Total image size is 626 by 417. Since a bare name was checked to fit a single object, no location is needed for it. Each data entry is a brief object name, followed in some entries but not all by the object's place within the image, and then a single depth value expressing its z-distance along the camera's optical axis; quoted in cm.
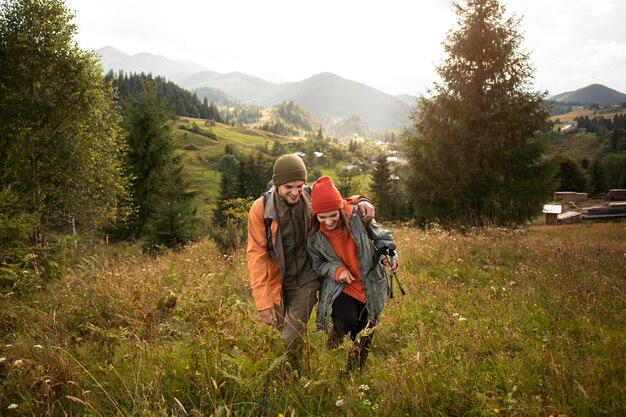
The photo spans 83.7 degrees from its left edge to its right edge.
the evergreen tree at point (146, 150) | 2333
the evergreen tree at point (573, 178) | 6284
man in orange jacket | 326
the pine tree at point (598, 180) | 6294
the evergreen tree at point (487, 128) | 1432
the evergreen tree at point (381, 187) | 5357
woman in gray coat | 334
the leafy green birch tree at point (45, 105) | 1223
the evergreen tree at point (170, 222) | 1480
